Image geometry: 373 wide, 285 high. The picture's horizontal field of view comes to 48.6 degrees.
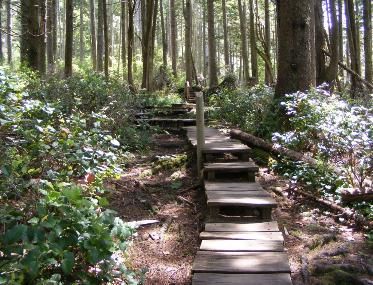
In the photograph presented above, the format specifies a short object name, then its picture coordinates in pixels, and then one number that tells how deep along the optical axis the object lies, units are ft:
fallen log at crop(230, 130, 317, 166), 22.12
